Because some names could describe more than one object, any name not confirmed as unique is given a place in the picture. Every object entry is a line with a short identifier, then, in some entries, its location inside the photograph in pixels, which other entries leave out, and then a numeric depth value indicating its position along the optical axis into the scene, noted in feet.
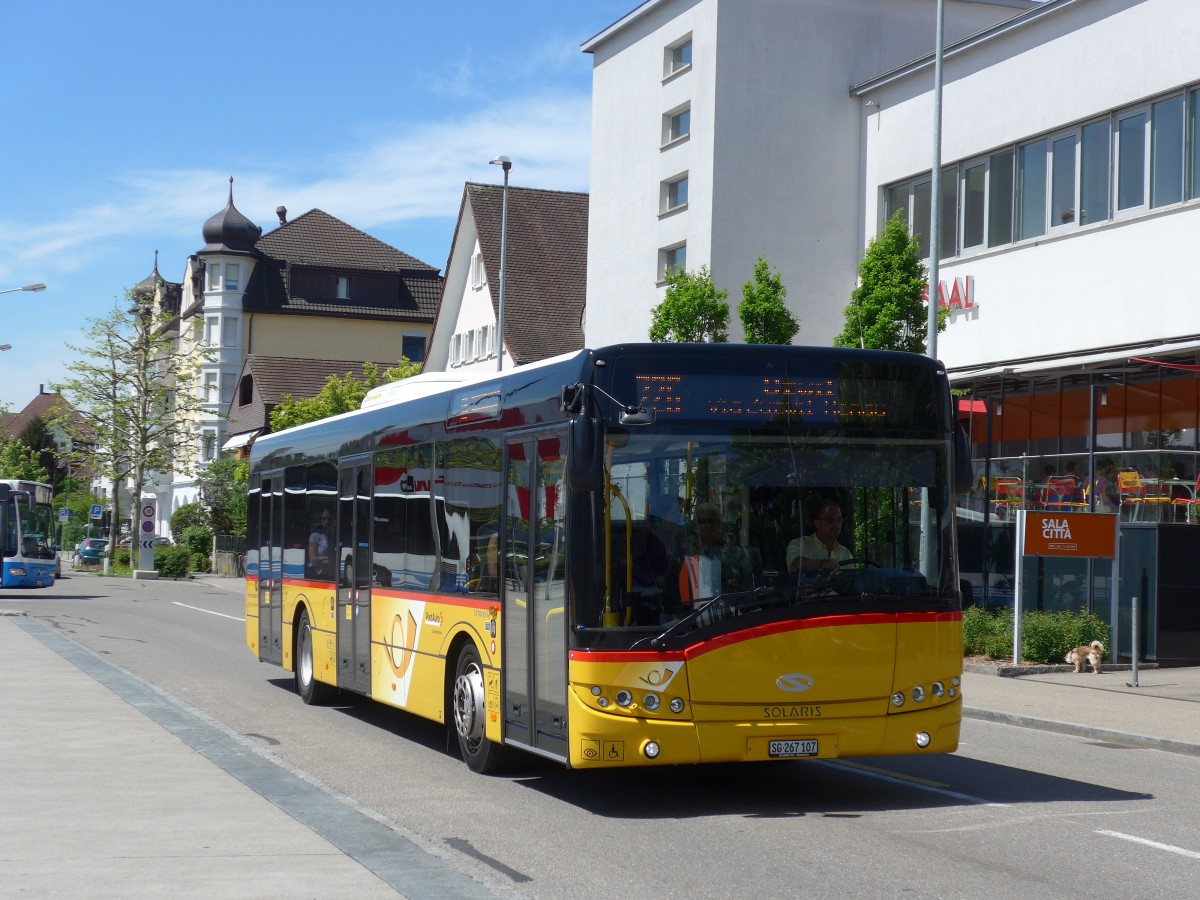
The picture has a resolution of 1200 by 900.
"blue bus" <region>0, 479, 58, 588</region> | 139.95
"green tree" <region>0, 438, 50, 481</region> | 394.93
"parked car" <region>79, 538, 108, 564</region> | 238.89
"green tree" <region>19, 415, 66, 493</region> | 447.83
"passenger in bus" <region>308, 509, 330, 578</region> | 51.01
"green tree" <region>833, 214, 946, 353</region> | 83.35
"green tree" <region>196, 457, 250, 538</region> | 215.31
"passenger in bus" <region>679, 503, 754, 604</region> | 31.32
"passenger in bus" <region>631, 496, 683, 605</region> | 31.22
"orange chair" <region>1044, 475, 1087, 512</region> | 83.30
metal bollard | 60.75
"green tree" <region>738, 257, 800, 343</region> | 92.73
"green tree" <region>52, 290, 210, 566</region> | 226.79
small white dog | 70.49
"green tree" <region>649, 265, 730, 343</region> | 94.53
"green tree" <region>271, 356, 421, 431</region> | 218.38
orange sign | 70.28
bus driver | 31.91
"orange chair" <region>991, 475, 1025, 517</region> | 86.58
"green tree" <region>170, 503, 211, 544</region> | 238.07
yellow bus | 31.24
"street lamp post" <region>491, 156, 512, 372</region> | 142.82
